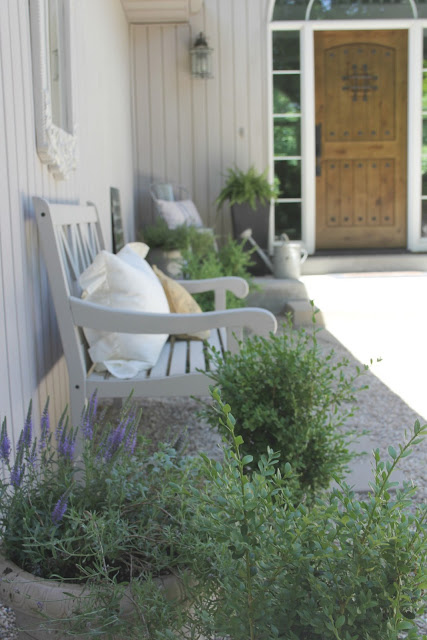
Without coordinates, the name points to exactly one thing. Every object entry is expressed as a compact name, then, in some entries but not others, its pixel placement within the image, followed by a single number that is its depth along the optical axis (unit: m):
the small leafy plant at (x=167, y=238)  5.57
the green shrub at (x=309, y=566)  1.01
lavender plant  1.17
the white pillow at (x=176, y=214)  6.24
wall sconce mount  7.07
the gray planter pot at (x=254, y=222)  7.09
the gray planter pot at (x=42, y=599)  1.21
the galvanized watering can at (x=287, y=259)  6.74
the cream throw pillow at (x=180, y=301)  3.30
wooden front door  7.72
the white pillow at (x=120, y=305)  2.60
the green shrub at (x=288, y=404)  2.10
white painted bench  2.32
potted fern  7.01
